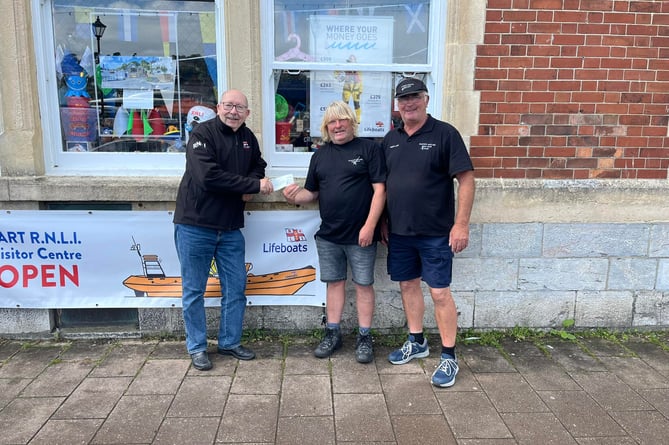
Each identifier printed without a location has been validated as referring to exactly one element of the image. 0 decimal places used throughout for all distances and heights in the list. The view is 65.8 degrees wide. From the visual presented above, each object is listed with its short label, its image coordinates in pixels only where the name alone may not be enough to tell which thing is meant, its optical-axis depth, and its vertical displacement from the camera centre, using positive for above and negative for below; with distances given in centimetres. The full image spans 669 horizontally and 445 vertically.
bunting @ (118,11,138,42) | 404 +74
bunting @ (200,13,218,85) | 404 +64
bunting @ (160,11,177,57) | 405 +73
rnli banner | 395 -105
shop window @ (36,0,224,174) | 402 +33
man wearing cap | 332 -48
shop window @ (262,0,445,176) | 409 +57
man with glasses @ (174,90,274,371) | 343 -61
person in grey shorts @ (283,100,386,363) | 354 -51
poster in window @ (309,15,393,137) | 411 +51
